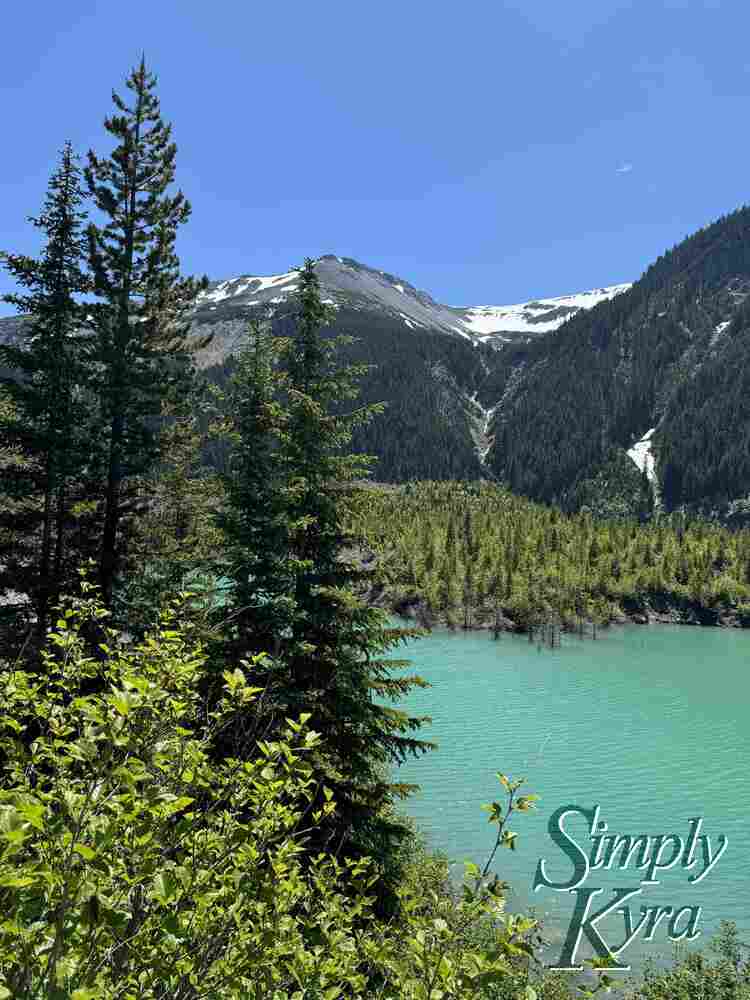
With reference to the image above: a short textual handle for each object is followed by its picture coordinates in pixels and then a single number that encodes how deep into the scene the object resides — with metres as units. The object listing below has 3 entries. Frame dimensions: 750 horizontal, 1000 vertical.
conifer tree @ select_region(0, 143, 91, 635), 18.41
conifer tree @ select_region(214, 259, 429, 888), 11.95
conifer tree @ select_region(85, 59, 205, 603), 19.06
